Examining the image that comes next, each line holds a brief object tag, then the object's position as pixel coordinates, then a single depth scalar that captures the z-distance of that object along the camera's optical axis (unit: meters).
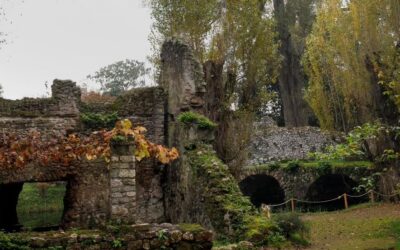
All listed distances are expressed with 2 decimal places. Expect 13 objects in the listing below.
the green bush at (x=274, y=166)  23.56
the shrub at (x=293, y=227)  11.67
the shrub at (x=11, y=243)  6.86
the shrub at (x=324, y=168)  22.34
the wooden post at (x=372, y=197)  19.87
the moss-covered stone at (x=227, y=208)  9.52
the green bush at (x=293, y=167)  23.09
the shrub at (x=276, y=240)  9.33
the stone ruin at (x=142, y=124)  12.82
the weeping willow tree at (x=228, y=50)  15.53
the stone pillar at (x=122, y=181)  8.83
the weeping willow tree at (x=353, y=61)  15.23
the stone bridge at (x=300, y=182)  22.27
